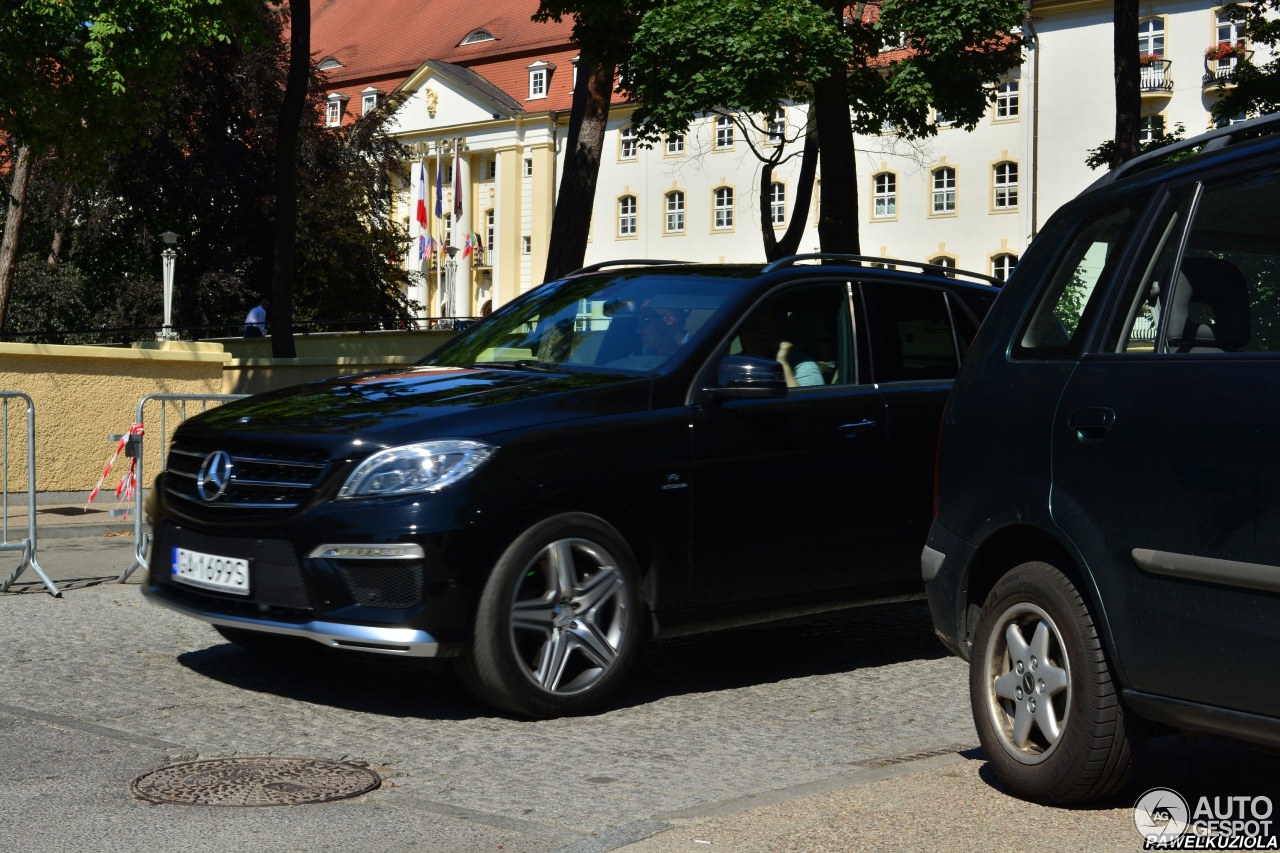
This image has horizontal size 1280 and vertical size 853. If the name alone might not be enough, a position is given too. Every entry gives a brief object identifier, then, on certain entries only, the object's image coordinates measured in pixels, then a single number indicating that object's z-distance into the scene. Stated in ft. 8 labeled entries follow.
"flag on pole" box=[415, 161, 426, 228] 175.42
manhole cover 16.31
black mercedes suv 19.86
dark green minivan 13.89
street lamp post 130.72
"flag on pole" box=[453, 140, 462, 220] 172.76
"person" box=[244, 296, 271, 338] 111.93
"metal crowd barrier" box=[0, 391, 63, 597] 31.48
